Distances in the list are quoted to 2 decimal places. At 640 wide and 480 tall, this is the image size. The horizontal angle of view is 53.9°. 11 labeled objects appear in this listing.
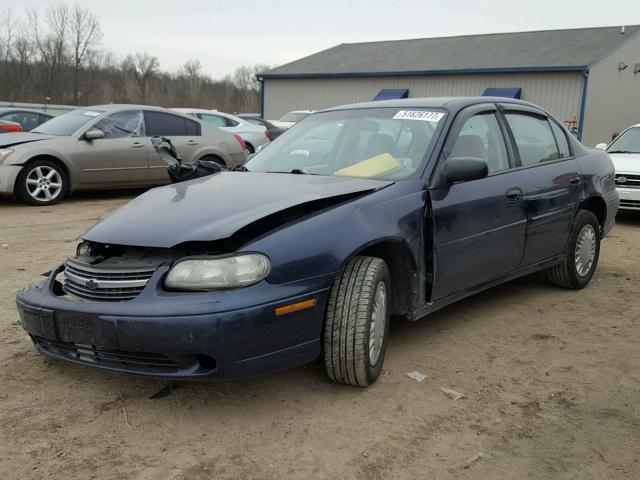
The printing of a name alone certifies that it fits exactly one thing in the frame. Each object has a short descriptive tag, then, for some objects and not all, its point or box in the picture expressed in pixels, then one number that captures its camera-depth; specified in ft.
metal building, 77.82
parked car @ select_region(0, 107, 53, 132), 46.16
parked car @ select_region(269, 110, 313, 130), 66.27
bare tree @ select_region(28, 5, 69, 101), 175.94
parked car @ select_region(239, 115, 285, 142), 54.03
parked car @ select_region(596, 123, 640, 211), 30.03
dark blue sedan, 9.16
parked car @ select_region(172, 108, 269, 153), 48.52
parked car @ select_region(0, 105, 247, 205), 29.71
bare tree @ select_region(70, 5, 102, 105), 185.06
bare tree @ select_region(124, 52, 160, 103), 213.91
